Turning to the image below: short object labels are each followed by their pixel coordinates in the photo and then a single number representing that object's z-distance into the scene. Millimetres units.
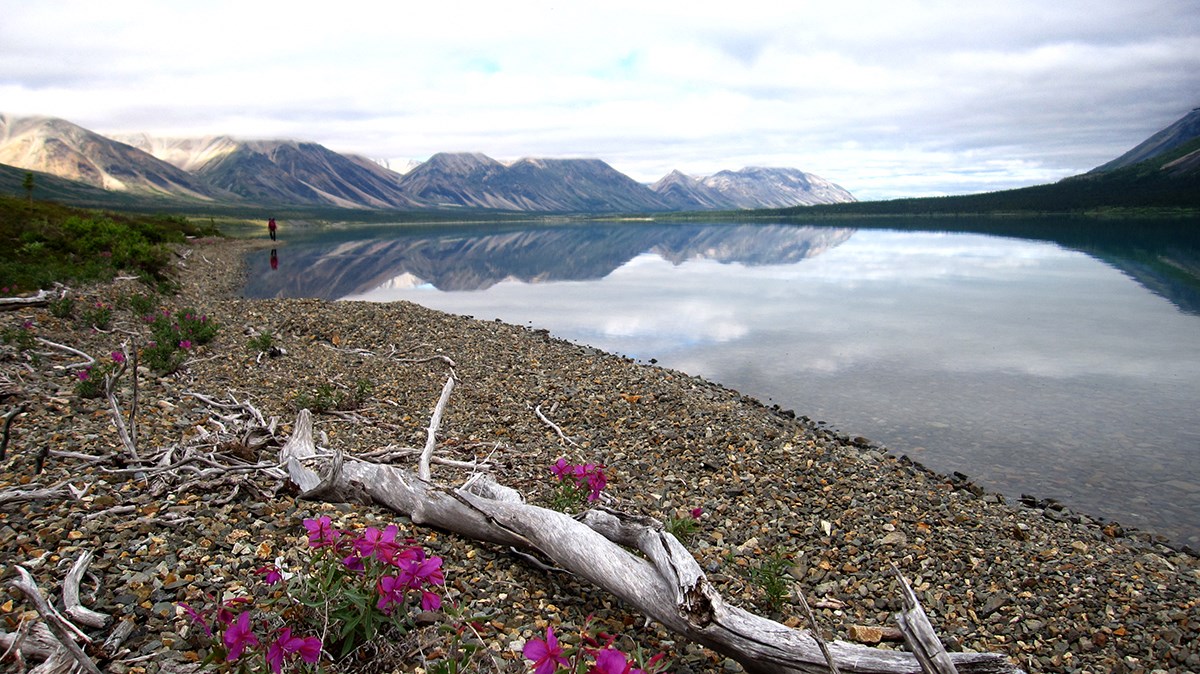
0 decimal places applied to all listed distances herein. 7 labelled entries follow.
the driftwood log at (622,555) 4074
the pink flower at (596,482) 5828
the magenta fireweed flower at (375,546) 3691
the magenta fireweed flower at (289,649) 3178
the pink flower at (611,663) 2838
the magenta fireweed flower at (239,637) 3117
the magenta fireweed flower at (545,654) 2912
